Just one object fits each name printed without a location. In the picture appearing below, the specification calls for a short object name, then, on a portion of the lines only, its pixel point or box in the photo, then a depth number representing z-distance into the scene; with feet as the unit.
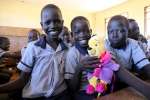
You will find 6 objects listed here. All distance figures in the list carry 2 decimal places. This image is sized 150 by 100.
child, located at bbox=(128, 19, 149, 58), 6.91
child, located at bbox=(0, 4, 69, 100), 3.63
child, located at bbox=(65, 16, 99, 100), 3.41
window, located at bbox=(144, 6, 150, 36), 18.98
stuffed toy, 3.01
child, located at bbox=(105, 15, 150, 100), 4.07
